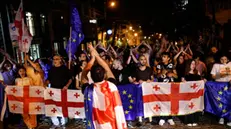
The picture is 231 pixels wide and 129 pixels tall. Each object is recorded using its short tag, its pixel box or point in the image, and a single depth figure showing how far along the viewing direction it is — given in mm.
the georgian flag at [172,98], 6977
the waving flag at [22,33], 8438
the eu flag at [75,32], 8453
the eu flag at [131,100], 7156
